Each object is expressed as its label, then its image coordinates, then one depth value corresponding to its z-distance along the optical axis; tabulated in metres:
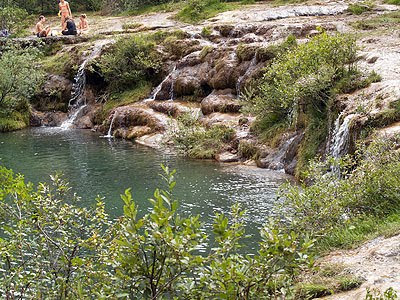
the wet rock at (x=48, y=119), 31.58
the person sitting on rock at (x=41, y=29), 37.16
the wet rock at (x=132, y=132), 25.88
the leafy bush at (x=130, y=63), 29.94
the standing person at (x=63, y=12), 36.38
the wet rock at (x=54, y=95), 32.38
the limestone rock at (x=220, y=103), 24.62
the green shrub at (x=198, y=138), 21.41
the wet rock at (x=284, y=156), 18.52
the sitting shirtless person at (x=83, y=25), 37.99
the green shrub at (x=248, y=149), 20.23
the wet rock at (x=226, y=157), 20.52
